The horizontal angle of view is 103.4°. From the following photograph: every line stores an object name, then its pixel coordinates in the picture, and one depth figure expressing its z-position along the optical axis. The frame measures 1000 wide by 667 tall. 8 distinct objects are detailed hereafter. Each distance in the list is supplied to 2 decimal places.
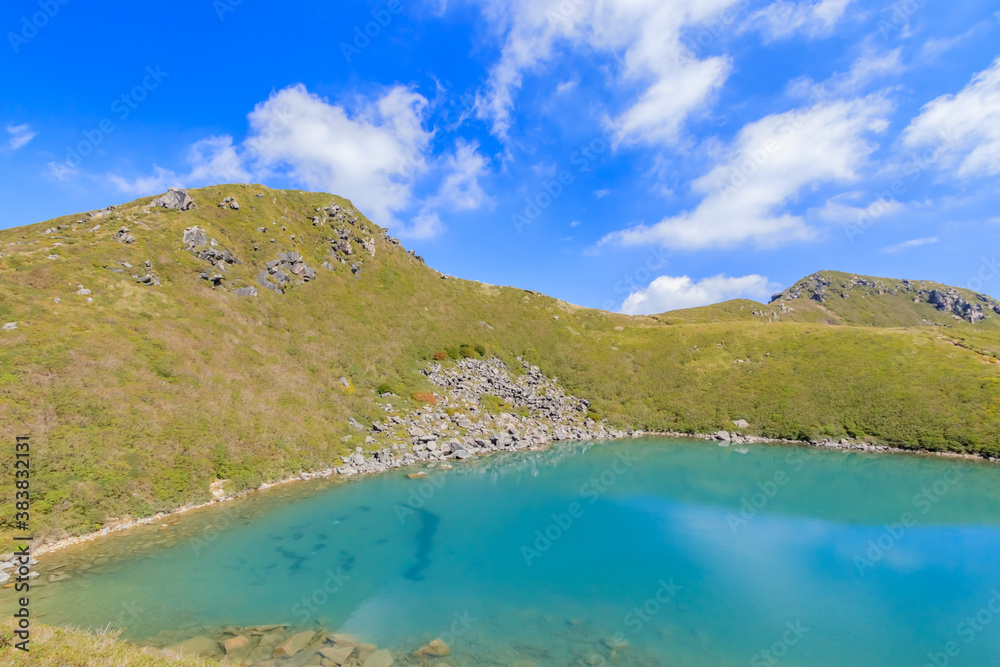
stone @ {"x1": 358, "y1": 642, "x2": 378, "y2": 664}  16.17
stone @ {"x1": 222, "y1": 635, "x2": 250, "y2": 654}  16.11
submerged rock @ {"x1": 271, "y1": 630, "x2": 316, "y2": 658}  16.06
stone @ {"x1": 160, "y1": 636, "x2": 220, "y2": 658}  15.51
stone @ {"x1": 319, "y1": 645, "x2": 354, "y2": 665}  15.84
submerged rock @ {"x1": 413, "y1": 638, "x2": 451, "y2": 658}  16.41
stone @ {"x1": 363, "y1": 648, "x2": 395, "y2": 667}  15.74
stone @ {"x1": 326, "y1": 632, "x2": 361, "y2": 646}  17.06
